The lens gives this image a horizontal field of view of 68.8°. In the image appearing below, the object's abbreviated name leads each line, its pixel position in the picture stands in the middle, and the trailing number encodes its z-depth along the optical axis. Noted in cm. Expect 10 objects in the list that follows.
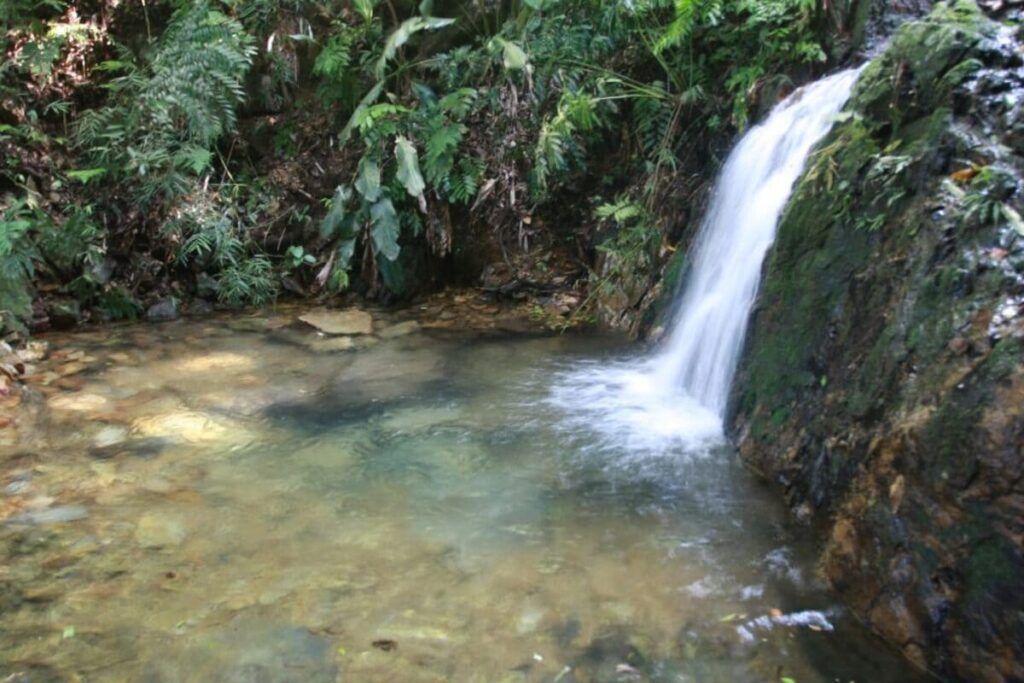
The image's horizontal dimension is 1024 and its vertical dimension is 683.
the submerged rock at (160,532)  305
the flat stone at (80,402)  446
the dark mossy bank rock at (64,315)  601
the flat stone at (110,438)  398
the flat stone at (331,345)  574
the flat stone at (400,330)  609
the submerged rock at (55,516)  318
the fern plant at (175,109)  628
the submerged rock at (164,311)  650
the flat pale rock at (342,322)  616
